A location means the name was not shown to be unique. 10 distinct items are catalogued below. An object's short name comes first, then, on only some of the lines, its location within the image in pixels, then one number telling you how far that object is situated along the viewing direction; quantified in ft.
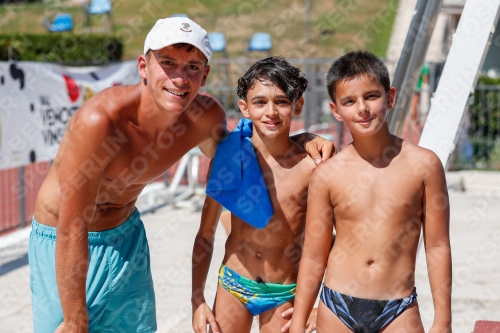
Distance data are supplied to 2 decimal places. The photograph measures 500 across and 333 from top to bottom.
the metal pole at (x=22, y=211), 24.42
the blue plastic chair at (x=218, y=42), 61.81
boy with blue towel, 9.23
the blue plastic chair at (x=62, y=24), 75.25
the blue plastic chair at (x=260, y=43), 67.97
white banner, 21.35
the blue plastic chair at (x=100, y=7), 75.56
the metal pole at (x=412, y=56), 11.41
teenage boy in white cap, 8.04
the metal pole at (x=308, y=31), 88.41
